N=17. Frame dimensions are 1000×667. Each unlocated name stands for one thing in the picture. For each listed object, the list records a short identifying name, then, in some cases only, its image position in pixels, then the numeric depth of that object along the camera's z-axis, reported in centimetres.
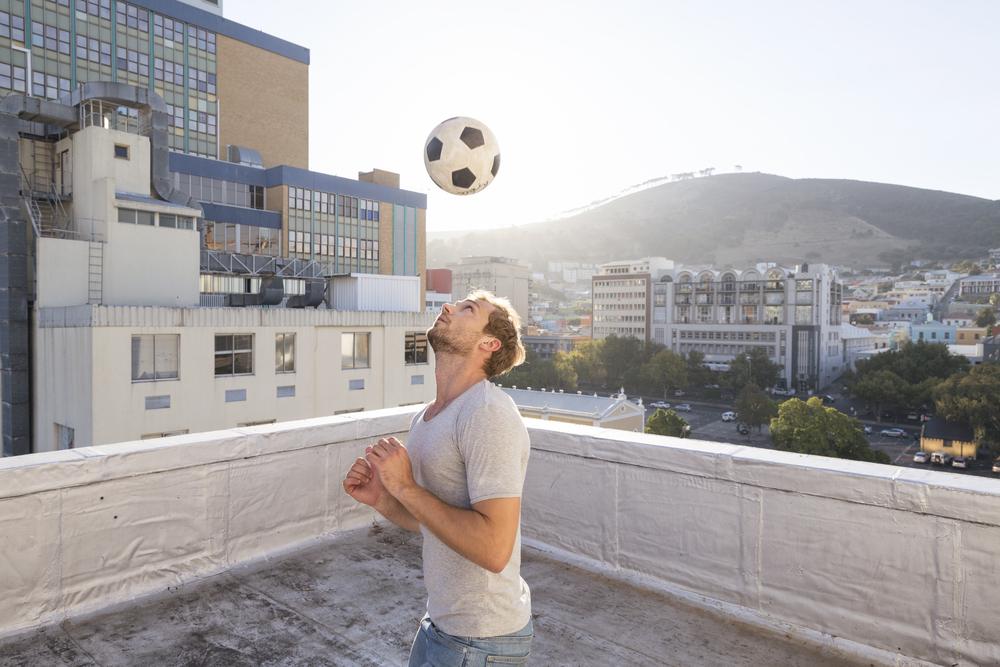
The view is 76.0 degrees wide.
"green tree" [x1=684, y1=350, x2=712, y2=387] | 8606
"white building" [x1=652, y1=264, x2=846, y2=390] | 8838
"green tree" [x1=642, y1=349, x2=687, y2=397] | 8181
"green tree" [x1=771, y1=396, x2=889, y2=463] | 4378
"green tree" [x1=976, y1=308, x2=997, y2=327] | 10819
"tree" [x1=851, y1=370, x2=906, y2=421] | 6569
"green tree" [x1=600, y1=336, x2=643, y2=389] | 8956
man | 195
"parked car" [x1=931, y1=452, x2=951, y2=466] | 5097
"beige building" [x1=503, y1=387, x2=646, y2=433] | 4294
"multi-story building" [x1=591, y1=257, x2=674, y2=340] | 11338
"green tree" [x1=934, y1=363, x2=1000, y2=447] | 5122
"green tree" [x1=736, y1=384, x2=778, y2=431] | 6103
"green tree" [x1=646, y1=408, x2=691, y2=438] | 4903
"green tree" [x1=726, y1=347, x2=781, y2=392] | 8094
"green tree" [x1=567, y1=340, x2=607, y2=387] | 9019
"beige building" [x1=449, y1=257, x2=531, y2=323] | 15500
